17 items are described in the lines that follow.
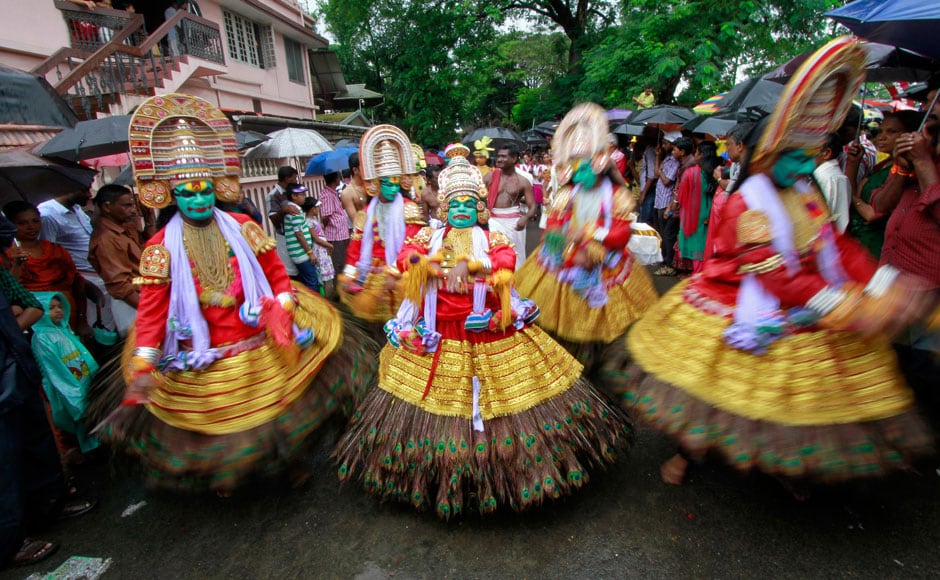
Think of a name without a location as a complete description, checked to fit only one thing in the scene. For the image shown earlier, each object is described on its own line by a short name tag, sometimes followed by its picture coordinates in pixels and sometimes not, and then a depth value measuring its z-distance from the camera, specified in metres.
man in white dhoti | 5.86
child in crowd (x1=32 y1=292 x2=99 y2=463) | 3.31
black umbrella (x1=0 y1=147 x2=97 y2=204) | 3.26
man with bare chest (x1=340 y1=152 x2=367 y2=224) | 5.65
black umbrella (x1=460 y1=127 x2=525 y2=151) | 9.12
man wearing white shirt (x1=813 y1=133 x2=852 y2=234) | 3.66
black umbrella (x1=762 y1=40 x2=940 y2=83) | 4.90
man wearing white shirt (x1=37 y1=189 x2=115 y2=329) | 4.47
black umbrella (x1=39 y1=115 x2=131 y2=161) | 3.76
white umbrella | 7.87
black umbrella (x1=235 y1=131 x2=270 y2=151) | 7.59
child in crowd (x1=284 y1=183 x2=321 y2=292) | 5.79
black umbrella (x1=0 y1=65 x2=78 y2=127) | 2.83
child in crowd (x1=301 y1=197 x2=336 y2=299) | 6.38
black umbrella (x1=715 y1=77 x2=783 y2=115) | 5.80
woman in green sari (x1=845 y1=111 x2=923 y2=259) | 3.72
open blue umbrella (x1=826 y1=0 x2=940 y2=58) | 3.04
